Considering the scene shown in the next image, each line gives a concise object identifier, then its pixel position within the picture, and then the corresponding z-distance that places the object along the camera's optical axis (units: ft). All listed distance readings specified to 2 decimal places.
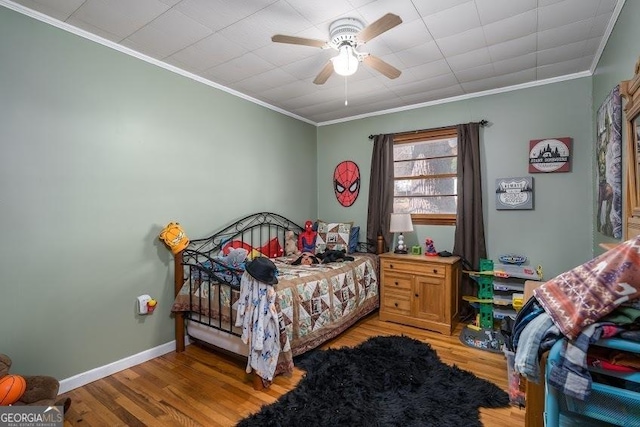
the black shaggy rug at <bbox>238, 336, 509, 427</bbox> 5.75
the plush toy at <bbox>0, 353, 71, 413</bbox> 5.48
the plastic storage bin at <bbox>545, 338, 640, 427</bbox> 2.82
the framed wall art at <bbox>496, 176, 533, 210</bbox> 10.03
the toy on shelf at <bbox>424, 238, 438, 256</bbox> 11.26
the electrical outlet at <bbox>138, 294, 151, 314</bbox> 8.11
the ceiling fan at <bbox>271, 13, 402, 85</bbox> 6.10
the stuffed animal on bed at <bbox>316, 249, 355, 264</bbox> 10.75
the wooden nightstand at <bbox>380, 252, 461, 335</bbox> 9.87
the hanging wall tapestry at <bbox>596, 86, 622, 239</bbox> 6.15
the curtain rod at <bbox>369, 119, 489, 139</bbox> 10.72
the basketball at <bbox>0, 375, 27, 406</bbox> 5.13
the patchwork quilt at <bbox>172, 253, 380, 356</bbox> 7.75
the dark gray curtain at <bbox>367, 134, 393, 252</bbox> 12.56
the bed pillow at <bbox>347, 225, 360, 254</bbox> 12.79
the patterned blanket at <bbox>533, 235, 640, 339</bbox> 2.89
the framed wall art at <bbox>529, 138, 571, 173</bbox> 9.46
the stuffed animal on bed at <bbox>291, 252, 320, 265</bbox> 10.53
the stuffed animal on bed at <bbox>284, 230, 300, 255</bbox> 12.47
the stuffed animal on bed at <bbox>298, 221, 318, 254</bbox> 12.68
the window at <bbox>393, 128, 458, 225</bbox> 11.59
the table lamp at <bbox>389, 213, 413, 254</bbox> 11.25
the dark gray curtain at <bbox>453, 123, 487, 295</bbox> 10.66
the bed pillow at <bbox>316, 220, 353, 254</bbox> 12.57
